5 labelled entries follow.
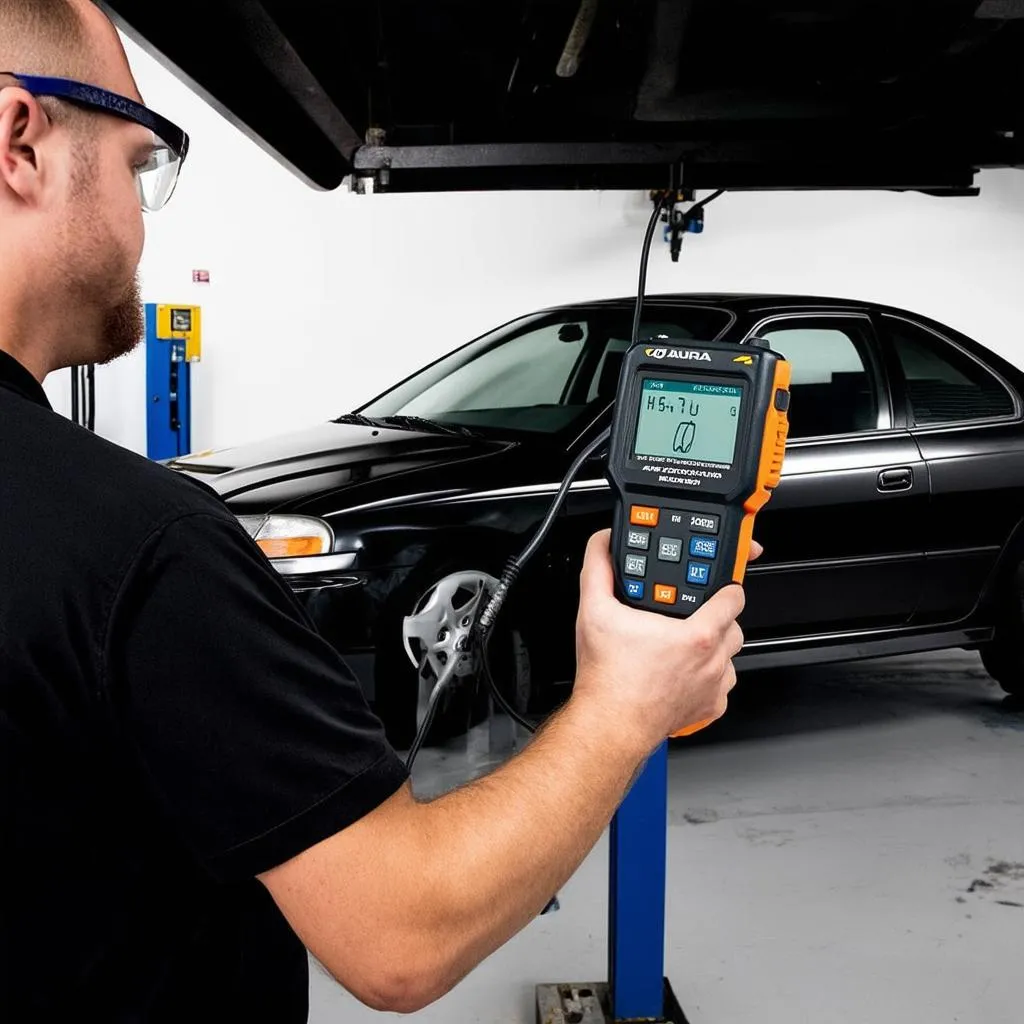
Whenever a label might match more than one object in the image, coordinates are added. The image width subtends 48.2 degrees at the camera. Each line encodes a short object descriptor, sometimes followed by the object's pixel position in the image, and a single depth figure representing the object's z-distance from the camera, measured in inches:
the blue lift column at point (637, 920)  69.0
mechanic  23.6
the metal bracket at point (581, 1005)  73.3
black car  107.7
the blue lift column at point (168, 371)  248.4
